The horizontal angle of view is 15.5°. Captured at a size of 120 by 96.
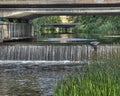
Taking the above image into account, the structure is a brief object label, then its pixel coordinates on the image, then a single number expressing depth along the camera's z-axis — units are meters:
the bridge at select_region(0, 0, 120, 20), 37.03
